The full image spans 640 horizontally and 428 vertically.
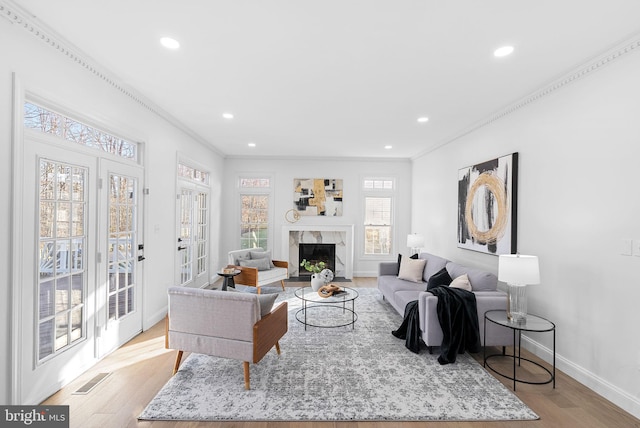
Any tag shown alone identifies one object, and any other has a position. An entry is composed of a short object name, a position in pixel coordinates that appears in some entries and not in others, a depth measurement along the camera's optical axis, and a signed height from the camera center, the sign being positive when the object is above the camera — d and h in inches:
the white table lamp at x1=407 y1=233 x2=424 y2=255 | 219.6 -18.7
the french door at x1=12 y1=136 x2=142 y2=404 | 88.7 -18.1
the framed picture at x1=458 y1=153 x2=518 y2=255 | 141.5 +4.8
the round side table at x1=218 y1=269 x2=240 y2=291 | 184.5 -41.2
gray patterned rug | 89.7 -57.0
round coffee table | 159.4 -55.8
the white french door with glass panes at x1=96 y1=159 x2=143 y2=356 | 120.1 -18.5
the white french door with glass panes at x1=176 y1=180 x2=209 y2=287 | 191.5 -15.8
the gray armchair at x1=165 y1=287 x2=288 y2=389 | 101.3 -37.4
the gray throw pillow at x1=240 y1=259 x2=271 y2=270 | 220.1 -36.0
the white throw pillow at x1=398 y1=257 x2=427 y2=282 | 189.8 -33.8
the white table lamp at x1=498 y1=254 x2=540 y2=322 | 107.7 -21.4
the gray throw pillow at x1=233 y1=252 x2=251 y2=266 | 221.6 -32.3
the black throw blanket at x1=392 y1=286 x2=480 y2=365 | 121.2 -42.3
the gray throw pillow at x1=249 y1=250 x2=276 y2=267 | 231.0 -31.2
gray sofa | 124.2 -39.5
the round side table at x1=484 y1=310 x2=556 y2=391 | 104.9 -37.6
